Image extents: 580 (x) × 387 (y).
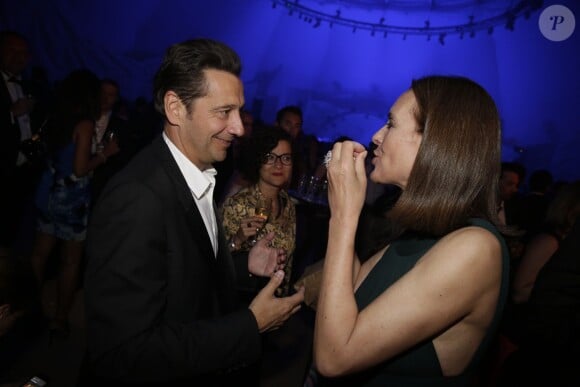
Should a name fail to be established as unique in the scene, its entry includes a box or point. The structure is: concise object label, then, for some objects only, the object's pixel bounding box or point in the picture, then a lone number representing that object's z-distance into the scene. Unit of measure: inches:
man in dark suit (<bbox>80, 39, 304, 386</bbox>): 47.8
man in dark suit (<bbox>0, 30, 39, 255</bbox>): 139.2
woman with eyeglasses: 115.9
